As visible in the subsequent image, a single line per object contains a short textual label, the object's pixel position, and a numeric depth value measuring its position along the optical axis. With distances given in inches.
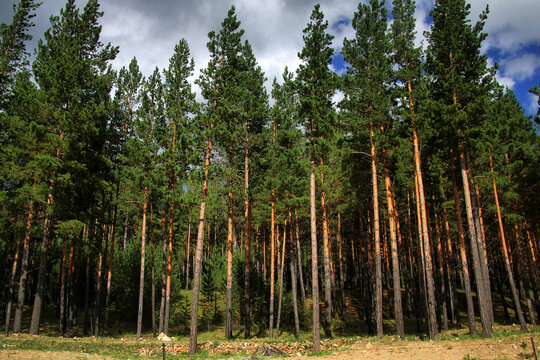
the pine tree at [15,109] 649.6
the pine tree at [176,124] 742.4
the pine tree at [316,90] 589.9
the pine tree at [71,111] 658.8
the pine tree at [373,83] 626.5
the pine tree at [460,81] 573.3
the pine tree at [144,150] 791.7
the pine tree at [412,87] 613.9
